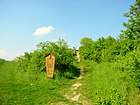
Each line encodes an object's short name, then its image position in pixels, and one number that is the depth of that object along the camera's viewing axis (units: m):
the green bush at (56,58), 10.52
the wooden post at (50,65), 9.63
